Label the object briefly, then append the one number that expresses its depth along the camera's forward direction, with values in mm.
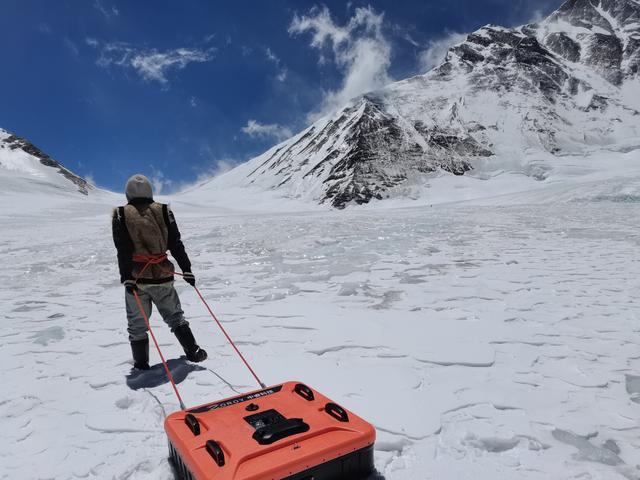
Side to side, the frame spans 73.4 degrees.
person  4180
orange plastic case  2170
